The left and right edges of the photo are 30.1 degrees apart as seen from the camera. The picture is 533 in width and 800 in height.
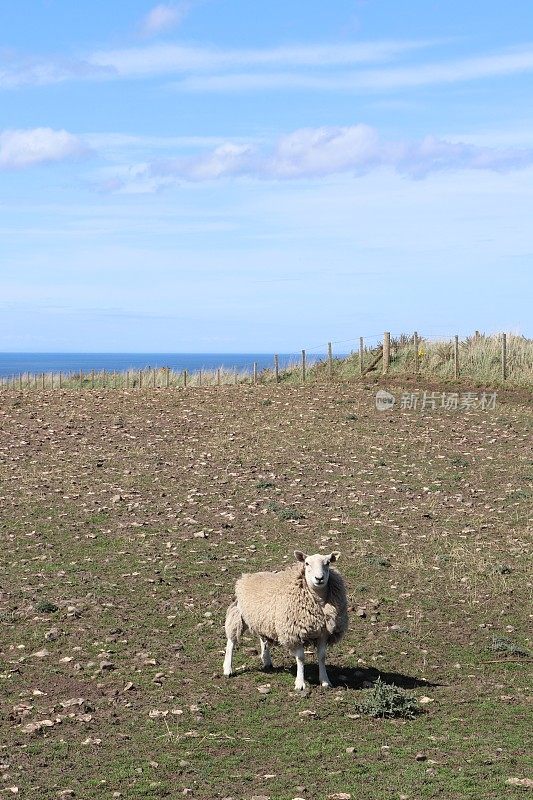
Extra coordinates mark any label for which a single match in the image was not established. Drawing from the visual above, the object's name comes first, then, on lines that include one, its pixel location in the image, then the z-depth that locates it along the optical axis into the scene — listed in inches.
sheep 532.7
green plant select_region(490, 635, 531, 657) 598.2
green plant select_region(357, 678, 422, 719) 482.6
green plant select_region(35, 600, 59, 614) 679.1
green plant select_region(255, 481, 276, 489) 1069.1
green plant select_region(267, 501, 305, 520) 939.3
